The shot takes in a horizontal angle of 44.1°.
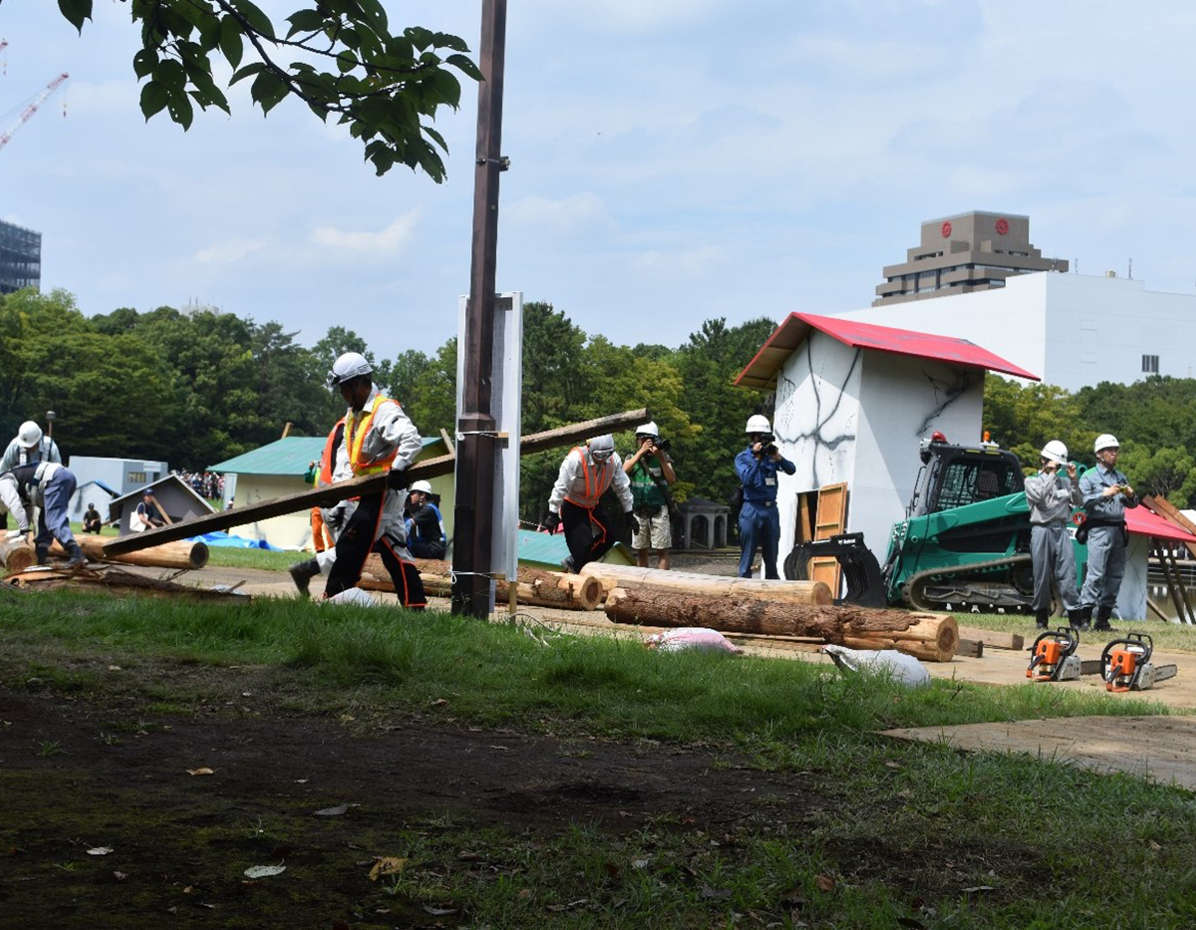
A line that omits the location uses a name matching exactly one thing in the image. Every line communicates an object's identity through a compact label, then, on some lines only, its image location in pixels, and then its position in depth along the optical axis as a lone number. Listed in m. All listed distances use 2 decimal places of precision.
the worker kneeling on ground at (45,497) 15.90
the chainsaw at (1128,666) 8.84
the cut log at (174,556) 17.80
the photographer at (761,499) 15.91
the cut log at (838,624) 10.26
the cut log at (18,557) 15.60
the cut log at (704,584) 12.25
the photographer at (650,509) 17.33
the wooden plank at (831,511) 24.95
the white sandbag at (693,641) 8.73
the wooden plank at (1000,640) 12.09
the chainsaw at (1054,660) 9.12
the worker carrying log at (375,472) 9.59
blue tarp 35.37
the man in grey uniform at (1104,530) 14.92
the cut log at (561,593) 13.46
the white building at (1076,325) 104.12
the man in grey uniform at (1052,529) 14.62
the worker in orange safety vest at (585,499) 14.66
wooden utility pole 9.61
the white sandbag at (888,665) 7.57
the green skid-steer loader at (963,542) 19.84
